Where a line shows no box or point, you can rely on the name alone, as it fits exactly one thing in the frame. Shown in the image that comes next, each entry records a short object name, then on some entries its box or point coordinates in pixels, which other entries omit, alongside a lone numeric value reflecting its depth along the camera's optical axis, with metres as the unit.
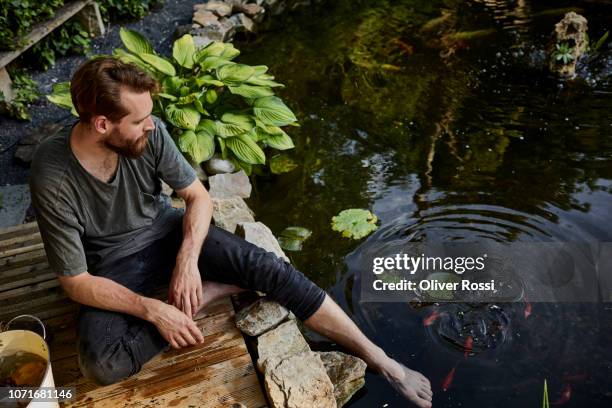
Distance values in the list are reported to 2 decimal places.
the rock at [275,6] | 7.01
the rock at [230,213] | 3.13
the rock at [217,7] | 6.23
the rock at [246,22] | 6.35
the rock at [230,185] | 3.64
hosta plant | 3.57
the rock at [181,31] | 5.80
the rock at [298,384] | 2.15
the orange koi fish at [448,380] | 2.57
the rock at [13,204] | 3.53
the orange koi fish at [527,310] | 2.87
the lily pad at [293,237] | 3.46
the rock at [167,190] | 3.56
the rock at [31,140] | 3.98
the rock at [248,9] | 6.54
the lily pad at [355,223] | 3.49
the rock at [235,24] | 6.25
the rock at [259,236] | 2.89
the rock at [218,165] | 3.83
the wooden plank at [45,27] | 4.43
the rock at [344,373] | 2.48
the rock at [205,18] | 5.93
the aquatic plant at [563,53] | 5.00
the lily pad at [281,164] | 4.18
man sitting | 2.19
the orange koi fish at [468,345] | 2.70
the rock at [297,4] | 7.20
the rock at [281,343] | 2.43
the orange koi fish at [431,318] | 2.88
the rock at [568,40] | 5.04
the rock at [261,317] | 2.52
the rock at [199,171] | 3.76
